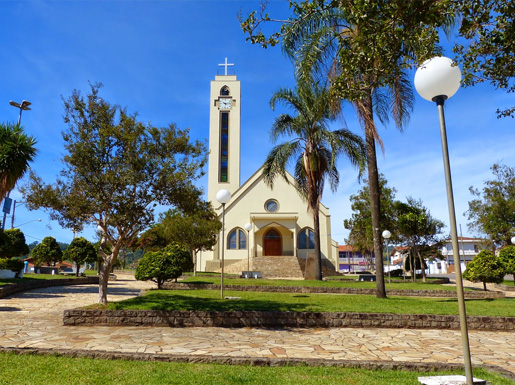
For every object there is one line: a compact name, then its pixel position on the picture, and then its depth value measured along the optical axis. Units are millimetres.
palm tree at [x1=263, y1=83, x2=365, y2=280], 18625
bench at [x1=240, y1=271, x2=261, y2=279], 24797
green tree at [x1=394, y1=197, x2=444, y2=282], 23469
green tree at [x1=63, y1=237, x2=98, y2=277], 24703
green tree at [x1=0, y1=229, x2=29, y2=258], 19859
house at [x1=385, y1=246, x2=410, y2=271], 80425
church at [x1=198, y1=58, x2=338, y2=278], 34781
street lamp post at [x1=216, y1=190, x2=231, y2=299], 11383
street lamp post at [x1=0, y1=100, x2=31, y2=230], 21438
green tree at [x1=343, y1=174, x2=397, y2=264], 25891
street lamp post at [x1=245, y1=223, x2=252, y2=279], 24750
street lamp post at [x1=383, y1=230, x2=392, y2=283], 18594
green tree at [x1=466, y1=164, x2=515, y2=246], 25719
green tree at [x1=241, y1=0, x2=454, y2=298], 4855
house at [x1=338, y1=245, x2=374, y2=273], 86688
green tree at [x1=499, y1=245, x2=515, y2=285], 17706
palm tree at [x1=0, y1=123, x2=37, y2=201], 14039
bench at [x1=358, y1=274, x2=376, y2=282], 23706
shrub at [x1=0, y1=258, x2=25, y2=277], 18031
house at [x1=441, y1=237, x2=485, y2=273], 64688
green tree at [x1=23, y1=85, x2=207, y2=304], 8727
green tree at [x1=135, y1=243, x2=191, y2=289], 15852
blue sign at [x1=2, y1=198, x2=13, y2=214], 21812
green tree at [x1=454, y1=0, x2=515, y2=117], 4781
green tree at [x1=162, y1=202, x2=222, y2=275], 27031
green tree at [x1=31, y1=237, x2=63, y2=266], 25328
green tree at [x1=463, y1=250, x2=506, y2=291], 15188
